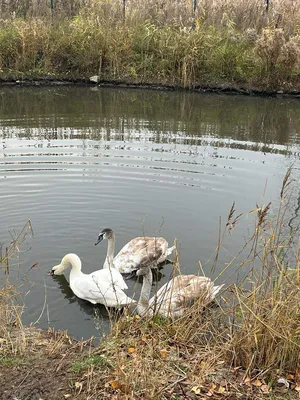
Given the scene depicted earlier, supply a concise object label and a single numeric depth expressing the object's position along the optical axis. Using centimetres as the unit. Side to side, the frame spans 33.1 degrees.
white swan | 580
